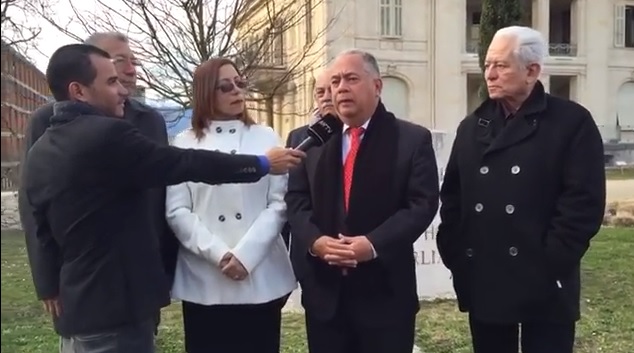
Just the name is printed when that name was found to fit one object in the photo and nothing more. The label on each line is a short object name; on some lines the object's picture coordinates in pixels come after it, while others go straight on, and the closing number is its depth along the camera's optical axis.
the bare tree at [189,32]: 8.60
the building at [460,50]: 33.56
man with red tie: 3.47
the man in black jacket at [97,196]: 2.96
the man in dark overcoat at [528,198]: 3.41
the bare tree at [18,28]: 6.46
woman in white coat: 3.62
